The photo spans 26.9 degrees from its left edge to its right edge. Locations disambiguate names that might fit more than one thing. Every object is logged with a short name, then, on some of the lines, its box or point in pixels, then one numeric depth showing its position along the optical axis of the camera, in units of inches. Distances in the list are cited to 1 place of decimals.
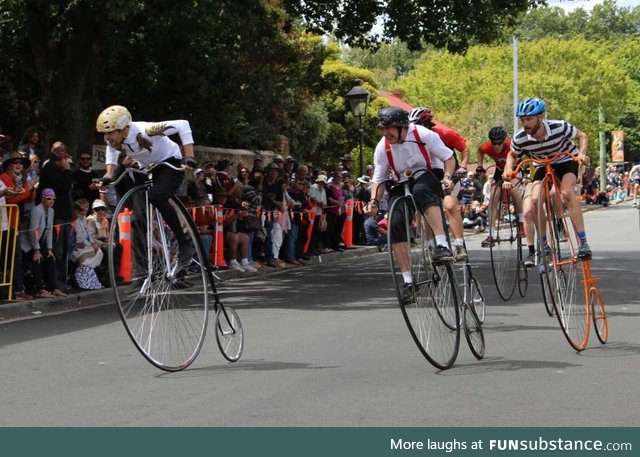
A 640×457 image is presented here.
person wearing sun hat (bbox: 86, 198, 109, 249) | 768.3
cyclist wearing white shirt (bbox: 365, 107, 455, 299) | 428.8
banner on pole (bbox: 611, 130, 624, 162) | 3816.4
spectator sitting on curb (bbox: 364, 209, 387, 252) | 1114.4
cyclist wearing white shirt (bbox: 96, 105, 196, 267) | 419.8
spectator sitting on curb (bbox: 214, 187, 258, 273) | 913.5
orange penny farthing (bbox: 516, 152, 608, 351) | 460.4
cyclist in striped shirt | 482.0
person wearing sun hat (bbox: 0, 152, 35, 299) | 695.7
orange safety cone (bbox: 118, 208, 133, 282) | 421.4
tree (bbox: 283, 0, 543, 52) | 1043.9
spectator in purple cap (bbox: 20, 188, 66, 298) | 711.1
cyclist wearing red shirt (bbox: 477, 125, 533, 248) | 649.0
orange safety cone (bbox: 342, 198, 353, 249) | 1224.8
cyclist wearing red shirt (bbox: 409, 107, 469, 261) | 546.0
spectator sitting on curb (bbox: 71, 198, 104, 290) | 754.8
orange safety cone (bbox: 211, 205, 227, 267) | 897.7
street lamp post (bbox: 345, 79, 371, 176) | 1360.7
